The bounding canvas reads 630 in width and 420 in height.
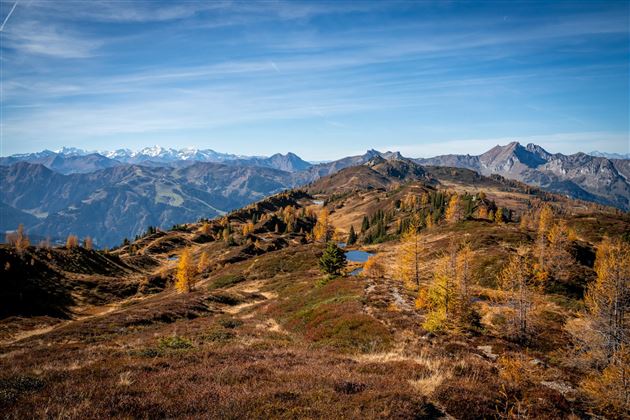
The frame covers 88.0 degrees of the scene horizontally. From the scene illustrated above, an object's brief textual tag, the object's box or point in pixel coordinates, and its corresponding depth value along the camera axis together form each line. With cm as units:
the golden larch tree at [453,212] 16525
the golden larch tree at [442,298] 2667
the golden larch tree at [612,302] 2156
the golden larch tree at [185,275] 7831
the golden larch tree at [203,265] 11572
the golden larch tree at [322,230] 18050
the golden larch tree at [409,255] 5959
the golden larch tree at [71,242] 12061
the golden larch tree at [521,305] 3094
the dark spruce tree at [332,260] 6375
